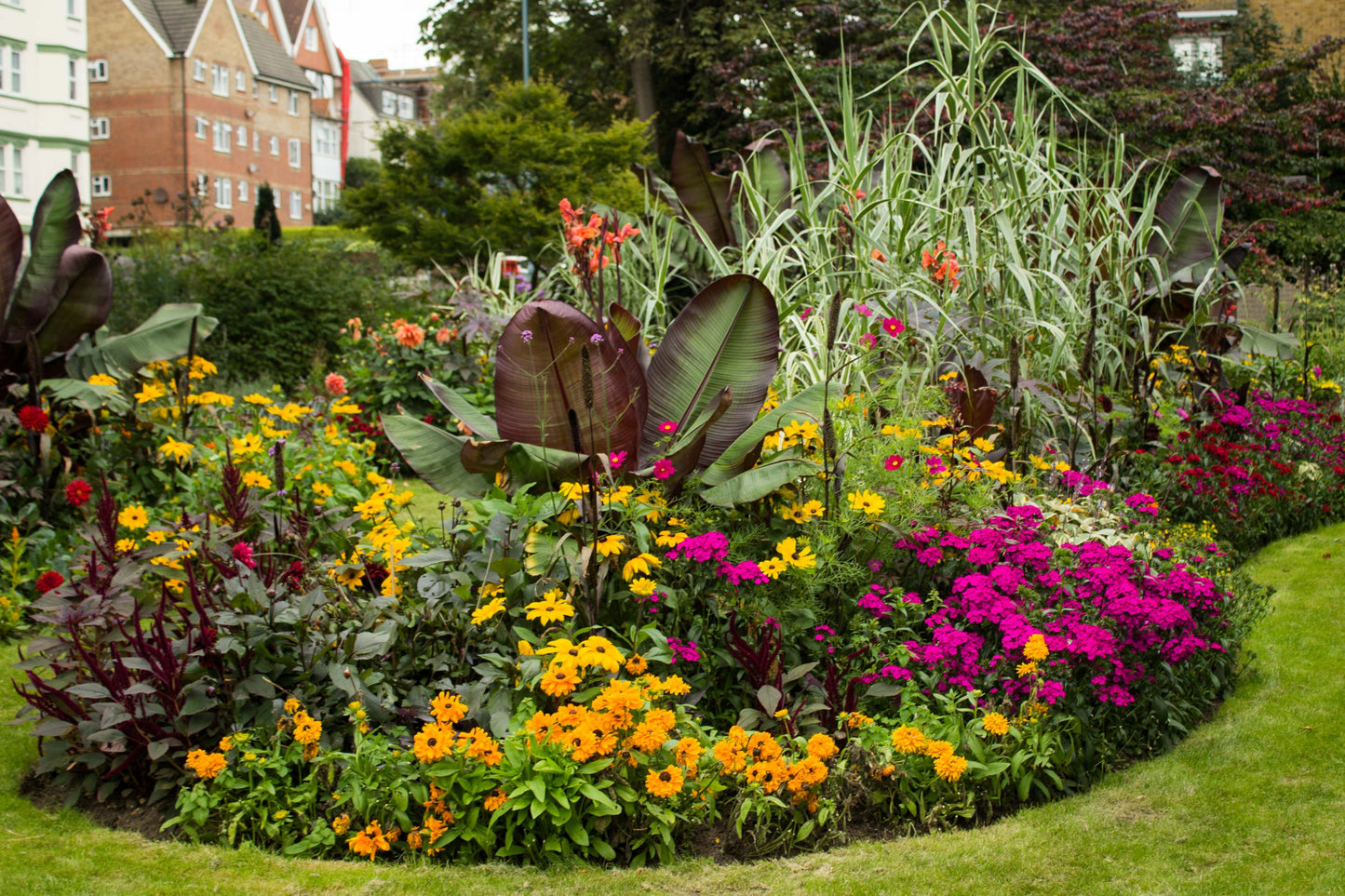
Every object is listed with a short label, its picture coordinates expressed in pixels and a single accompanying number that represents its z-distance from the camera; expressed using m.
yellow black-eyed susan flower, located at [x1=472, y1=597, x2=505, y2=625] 2.99
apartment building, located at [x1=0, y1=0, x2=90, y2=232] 29.70
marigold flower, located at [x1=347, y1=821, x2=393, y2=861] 2.65
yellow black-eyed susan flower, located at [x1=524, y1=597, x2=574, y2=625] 2.91
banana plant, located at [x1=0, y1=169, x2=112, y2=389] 5.45
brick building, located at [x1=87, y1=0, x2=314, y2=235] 42.44
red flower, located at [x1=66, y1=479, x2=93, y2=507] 4.11
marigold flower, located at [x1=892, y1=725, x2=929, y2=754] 2.81
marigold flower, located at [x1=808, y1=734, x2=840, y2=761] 2.76
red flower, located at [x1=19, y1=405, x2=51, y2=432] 4.66
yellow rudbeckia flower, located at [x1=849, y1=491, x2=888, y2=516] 3.41
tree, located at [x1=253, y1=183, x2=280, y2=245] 29.36
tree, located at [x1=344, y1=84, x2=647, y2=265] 14.73
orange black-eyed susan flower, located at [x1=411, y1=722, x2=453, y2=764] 2.64
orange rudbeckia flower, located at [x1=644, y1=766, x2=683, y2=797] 2.60
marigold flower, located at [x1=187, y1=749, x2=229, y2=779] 2.76
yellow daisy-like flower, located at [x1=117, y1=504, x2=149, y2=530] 3.68
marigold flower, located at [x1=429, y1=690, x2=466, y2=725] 2.75
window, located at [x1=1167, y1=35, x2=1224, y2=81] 21.35
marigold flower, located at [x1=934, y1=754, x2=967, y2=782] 2.77
